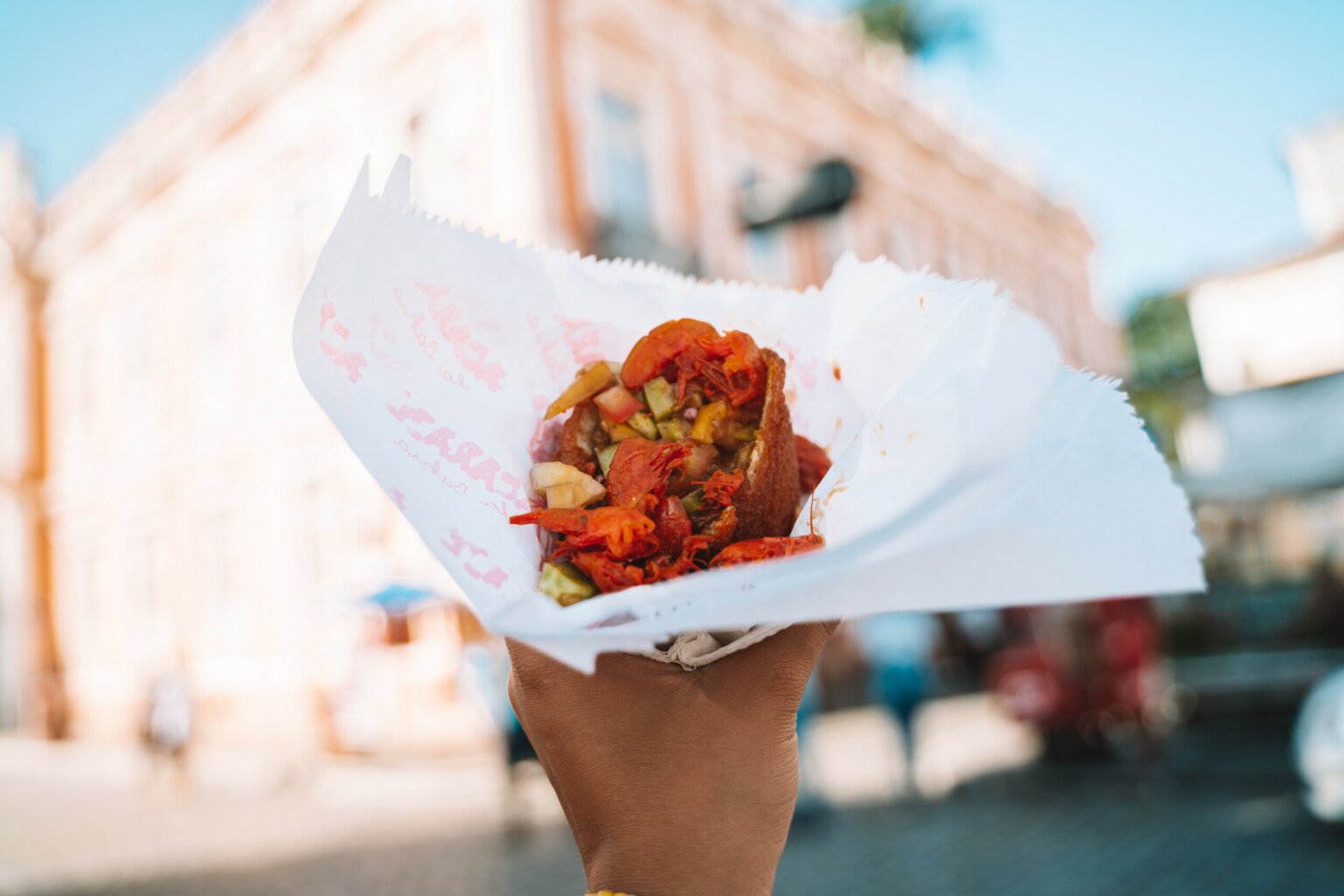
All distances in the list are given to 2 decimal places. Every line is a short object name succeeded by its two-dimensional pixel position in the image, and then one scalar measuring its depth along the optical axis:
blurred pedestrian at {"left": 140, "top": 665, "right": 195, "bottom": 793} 12.98
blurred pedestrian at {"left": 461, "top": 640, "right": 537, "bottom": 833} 8.55
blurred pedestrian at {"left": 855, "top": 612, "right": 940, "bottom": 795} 8.71
